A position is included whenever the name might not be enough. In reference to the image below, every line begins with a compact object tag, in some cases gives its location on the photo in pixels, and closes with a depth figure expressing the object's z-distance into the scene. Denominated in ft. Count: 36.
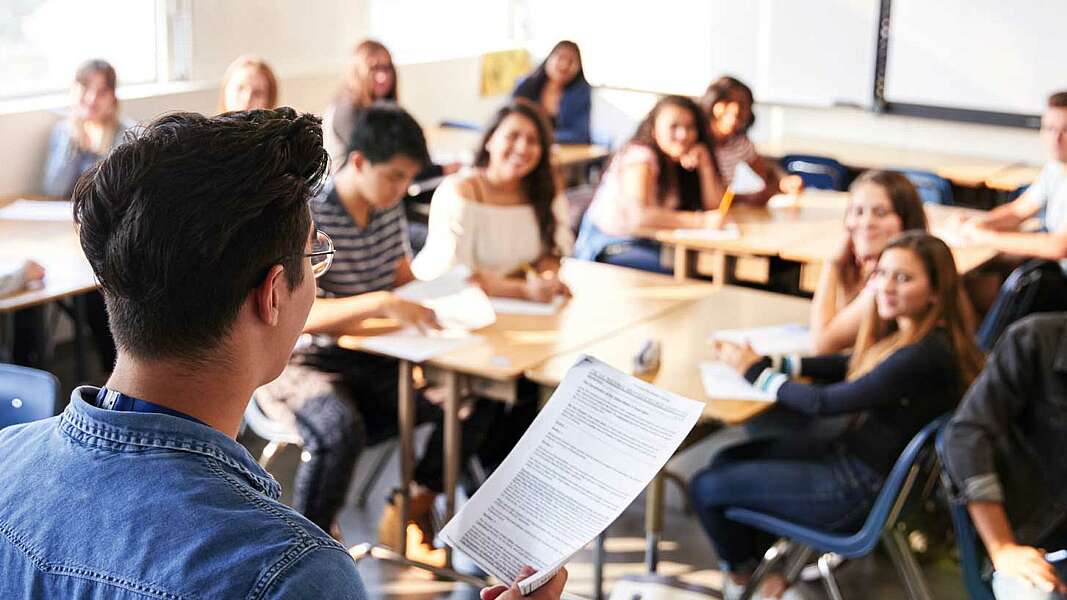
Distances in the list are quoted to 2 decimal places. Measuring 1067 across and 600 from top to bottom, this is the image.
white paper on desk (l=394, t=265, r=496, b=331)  12.40
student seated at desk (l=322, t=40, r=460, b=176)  20.43
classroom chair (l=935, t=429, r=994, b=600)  9.50
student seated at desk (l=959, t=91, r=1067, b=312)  16.11
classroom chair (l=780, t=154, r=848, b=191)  20.77
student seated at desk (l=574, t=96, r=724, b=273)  17.16
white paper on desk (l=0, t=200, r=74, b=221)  16.10
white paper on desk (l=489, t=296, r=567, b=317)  13.05
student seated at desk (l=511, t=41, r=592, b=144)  24.61
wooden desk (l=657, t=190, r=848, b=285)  16.43
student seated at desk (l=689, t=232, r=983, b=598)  10.60
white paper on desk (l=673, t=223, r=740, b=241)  16.61
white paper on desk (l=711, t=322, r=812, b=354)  12.25
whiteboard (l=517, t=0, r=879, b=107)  25.54
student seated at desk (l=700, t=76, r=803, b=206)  19.51
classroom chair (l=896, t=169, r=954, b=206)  19.69
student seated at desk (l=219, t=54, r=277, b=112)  17.47
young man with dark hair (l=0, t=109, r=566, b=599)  3.56
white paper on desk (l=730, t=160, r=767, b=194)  18.69
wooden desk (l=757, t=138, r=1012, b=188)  22.59
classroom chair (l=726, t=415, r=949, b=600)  10.11
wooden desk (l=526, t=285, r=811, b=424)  11.09
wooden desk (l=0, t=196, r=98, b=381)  13.05
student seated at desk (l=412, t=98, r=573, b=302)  14.02
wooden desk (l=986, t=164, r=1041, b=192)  21.61
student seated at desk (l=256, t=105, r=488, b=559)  11.83
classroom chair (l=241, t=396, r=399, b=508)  12.07
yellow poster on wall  28.25
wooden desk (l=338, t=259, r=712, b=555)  11.63
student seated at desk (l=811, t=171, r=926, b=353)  12.33
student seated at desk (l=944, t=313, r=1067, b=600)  9.39
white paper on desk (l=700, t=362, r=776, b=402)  10.95
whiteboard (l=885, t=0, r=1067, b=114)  23.45
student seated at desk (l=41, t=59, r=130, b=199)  16.75
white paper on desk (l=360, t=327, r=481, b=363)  11.54
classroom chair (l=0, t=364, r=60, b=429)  8.94
